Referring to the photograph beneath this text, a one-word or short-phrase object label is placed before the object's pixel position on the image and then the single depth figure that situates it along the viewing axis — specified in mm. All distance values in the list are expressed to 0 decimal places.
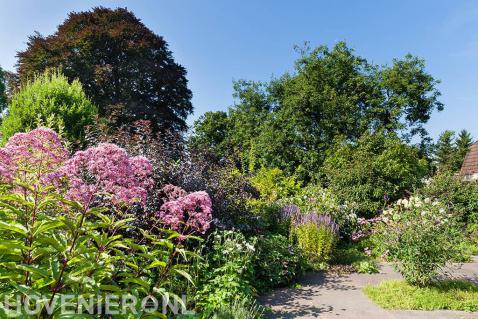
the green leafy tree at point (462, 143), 32075
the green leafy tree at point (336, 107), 15117
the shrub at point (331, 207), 8594
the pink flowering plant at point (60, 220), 2041
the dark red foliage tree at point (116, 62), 15609
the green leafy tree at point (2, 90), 26953
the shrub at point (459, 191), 10430
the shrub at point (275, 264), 5176
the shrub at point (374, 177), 10410
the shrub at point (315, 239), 6566
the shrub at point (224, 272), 3922
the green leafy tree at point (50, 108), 7145
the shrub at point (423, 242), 4906
